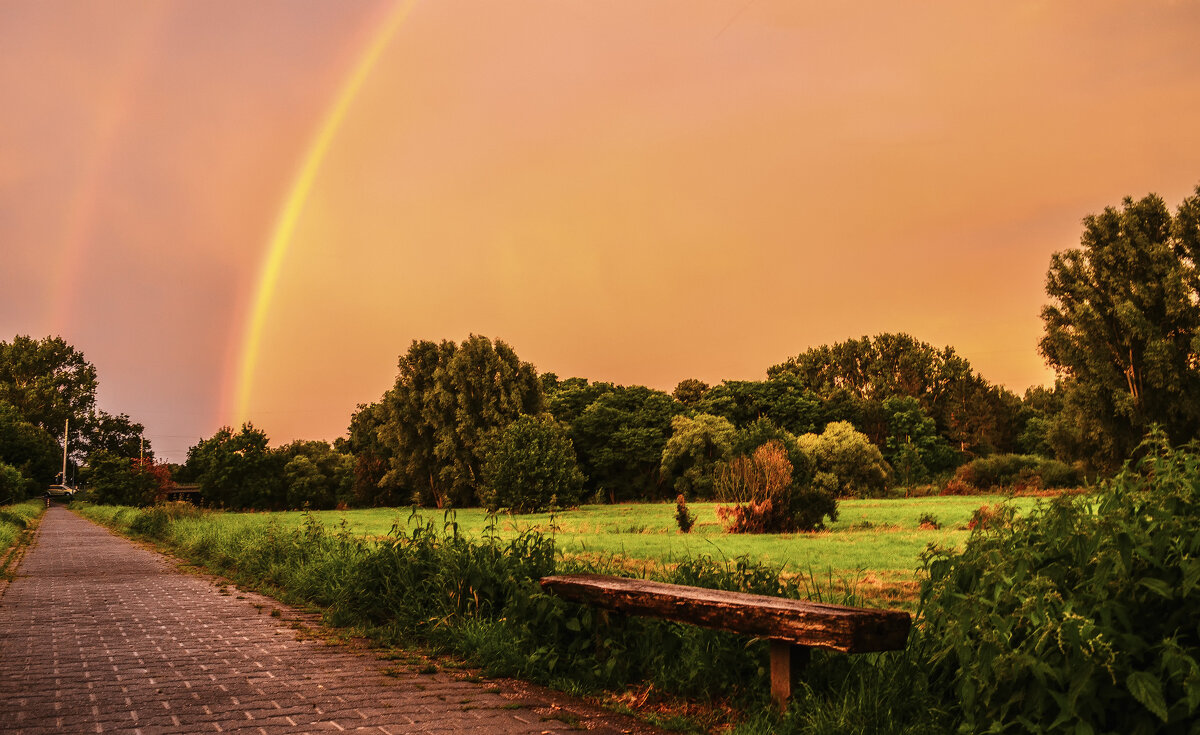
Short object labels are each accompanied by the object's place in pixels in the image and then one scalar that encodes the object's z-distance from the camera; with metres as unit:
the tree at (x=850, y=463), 50.12
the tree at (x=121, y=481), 44.94
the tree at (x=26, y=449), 62.41
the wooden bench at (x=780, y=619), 4.32
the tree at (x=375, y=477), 64.56
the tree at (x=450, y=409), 57.50
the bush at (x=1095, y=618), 3.29
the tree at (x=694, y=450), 59.25
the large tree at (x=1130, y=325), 42.44
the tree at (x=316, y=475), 59.88
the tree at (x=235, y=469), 54.41
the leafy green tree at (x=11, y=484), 43.16
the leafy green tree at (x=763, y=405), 71.88
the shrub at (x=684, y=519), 27.17
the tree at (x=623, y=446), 65.88
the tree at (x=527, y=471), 43.22
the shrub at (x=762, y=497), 25.89
